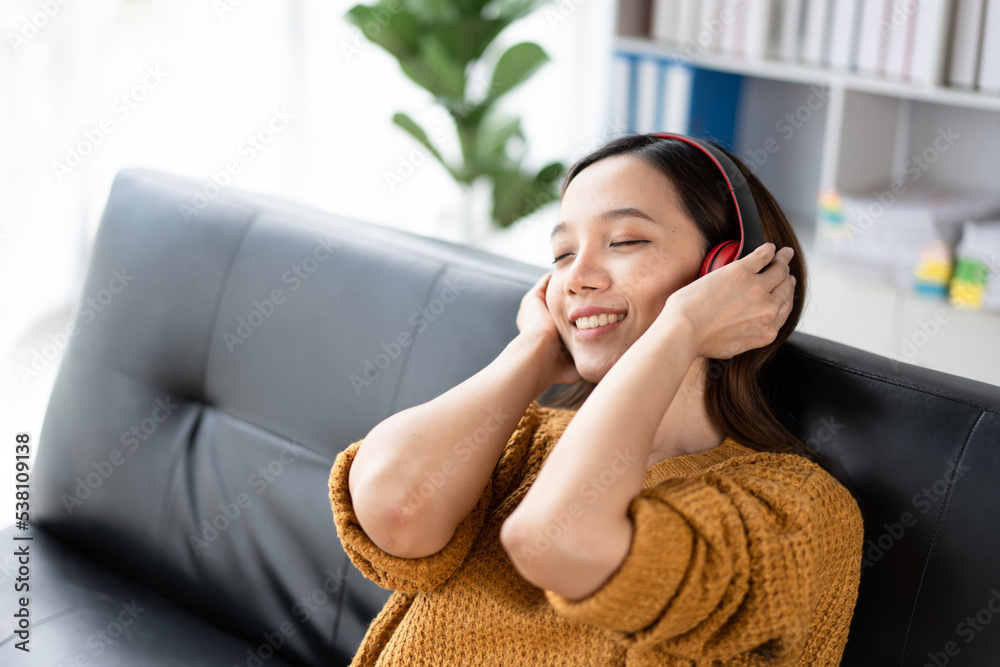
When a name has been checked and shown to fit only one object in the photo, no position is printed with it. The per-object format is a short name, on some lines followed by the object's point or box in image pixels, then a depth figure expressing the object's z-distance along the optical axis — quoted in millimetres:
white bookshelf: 2154
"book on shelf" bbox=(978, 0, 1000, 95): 1949
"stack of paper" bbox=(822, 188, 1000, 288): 2152
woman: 824
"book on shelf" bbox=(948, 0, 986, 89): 1986
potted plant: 2336
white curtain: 2354
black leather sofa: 1303
